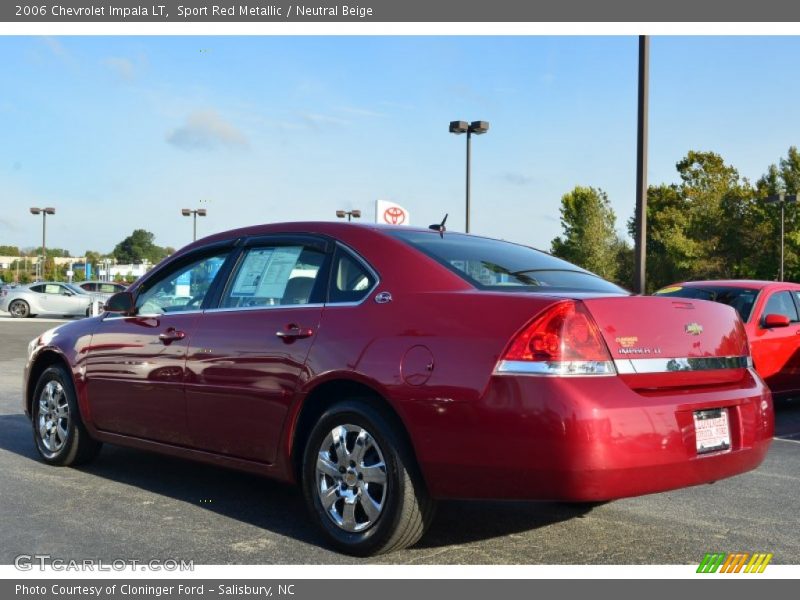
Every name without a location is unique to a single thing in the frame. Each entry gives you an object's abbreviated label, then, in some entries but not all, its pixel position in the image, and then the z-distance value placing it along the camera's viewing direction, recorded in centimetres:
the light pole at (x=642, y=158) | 1402
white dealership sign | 1741
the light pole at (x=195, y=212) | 5559
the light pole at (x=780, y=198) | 4166
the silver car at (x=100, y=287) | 3556
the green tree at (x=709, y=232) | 5494
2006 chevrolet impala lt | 382
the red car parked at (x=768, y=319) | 948
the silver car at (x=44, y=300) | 3391
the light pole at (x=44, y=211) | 6241
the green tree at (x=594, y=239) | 6412
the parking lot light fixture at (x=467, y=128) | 2586
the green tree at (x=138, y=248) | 17288
